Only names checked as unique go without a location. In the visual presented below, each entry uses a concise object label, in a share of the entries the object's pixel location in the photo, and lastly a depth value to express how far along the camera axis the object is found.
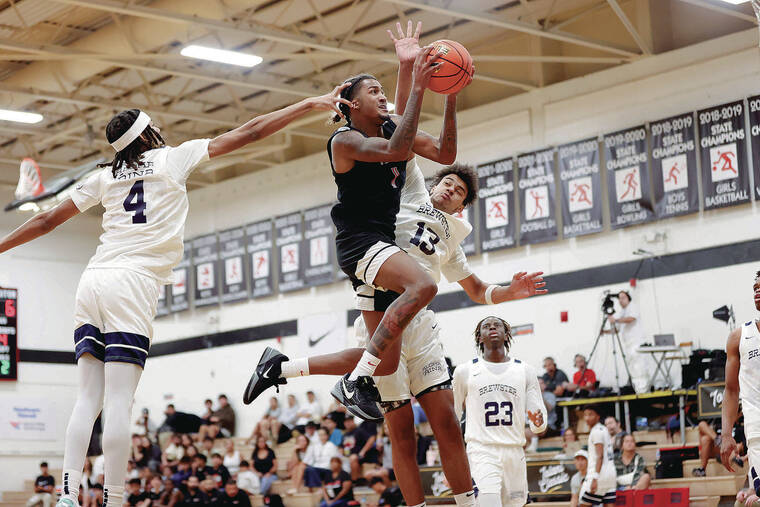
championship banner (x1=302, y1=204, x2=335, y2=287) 23.92
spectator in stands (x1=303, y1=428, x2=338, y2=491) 18.80
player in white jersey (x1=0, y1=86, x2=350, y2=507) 5.05
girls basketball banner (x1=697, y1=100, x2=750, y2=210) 17.11
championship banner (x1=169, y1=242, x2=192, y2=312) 27.48
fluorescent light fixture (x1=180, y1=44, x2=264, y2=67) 18.23
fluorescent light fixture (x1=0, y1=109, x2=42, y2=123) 21.91
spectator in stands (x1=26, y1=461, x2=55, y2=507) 22.59
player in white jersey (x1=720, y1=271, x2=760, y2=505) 7.57
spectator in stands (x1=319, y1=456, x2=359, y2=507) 16.80
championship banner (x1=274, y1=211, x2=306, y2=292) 24.67
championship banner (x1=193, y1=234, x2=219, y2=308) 26.78
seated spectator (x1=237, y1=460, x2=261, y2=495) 19.84
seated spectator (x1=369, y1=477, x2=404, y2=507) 15.52
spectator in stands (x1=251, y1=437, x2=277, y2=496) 19.88
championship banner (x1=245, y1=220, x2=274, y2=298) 25.44
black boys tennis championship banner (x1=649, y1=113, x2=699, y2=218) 17.77
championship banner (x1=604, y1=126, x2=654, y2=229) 18.33
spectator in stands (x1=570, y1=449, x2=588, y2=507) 13.88
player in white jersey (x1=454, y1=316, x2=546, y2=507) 8.82
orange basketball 5.93
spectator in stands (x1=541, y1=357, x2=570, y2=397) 17.94
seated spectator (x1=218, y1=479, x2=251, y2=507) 18.41
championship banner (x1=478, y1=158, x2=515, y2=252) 20.36
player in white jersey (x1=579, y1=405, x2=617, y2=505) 13.32
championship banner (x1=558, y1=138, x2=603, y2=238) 19.02
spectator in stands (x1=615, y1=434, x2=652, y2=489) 13.90
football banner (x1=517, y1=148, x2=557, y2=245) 19.70
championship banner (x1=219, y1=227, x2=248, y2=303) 26.16
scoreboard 26.66
